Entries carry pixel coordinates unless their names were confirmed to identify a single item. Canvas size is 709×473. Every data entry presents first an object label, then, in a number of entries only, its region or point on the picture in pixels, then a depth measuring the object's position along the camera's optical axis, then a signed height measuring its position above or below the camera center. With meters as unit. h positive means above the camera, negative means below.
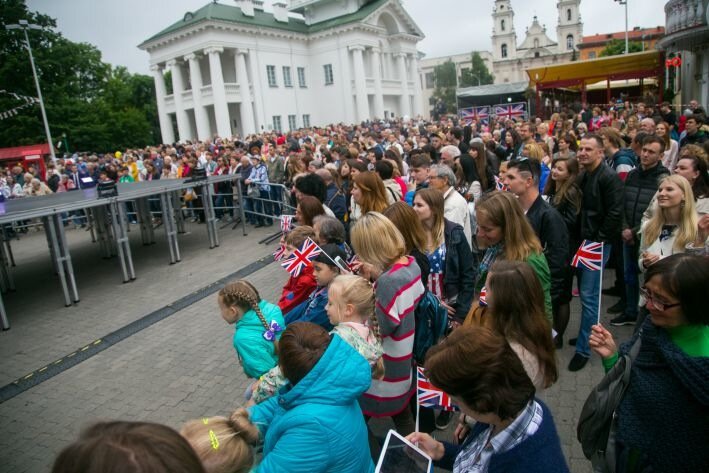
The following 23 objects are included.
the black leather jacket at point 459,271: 4.22 -1.24
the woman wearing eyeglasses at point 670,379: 1.86 -1.09
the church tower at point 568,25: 111.69 +22.60
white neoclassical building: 42.38 +8.66
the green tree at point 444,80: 80.62 +9.30
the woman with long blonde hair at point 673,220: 4.02 -0.96
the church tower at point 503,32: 112.31 +22.65
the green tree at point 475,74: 85.94 +10.33
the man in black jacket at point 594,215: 4.76 -1.01
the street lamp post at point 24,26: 24.08 +8.10
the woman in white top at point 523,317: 2.48 -1.02
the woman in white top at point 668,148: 7.84 -0.66
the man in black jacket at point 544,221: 4.27 -0.89
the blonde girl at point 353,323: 2.59 -1.07
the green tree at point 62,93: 40.56 +8.43
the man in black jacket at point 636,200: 5.17 -0.97
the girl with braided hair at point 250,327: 3.45 -1.29
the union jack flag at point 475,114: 28.53 +1.10
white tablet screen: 1.89 -1.31
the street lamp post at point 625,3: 38.42 +9.07
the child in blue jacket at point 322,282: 3.78 -1.08
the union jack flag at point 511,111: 27.95 +1.00
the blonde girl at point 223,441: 1.99 -1.22
